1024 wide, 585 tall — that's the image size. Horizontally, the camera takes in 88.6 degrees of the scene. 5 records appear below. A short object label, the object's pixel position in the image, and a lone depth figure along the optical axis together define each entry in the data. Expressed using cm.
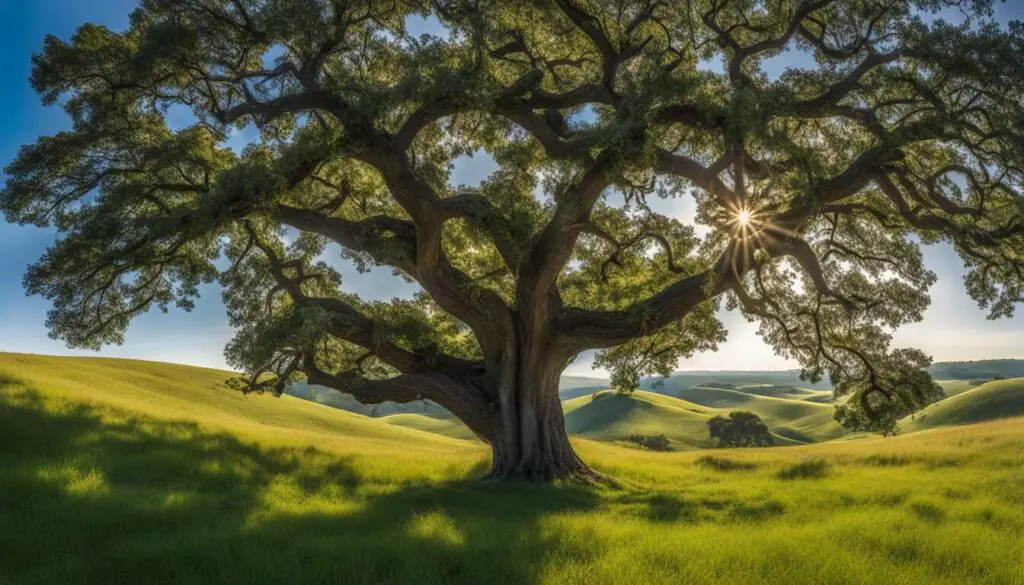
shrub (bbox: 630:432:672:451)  6078
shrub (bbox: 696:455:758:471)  2063
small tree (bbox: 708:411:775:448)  6719
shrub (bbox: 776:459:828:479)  1642
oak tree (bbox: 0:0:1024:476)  1257
